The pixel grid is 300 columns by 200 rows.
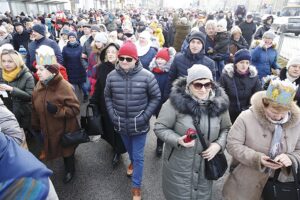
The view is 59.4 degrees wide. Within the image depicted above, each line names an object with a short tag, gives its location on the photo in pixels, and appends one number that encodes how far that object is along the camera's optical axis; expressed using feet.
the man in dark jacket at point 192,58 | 13.14
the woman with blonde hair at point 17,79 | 12.44
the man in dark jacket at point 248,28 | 33.68
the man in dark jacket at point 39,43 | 18.37
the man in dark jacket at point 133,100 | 10.63
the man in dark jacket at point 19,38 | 25.97
